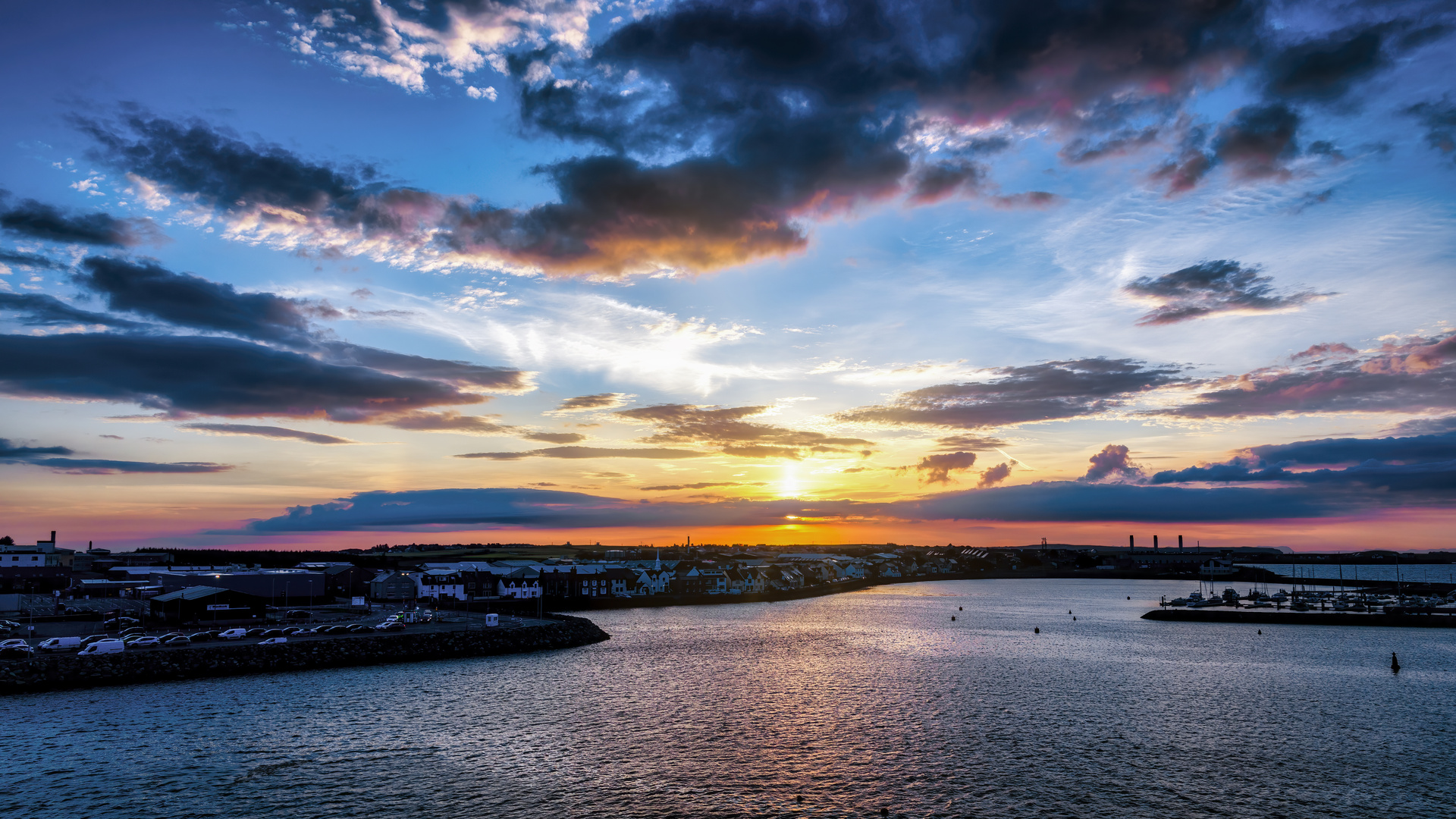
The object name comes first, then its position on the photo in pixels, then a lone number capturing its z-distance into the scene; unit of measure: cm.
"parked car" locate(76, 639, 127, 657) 6150
